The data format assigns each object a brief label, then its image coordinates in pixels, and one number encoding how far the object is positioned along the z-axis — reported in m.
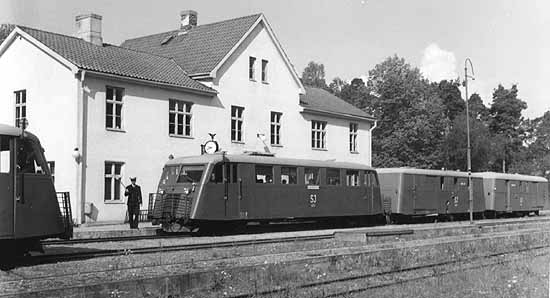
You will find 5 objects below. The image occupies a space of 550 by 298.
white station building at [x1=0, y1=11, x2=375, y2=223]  24.56
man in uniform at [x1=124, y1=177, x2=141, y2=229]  21.73
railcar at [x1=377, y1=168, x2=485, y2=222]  28.75
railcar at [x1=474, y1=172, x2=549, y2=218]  35.16
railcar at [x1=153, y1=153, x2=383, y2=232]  20.09
